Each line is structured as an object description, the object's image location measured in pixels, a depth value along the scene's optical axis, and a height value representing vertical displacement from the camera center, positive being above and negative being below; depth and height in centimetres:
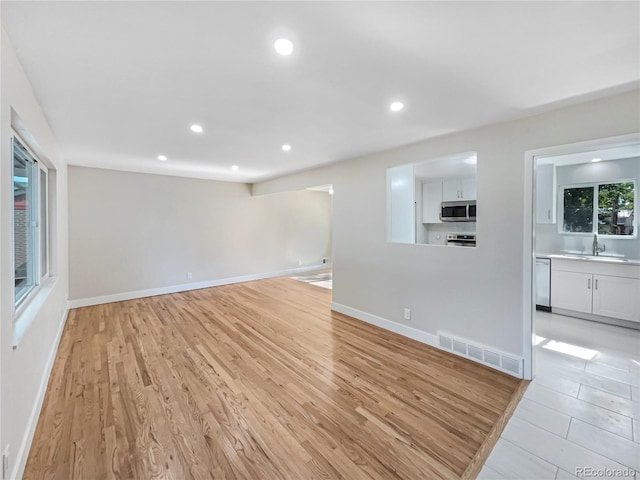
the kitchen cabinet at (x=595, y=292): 349 -77
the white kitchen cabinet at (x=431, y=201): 568 +77
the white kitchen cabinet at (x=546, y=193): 435 +70
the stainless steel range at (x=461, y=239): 541 -5
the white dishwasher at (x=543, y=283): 421 -74
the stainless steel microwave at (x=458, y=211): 511 +50
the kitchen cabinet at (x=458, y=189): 520 +94
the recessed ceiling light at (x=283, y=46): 147 +107
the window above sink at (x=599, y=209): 398 +43
